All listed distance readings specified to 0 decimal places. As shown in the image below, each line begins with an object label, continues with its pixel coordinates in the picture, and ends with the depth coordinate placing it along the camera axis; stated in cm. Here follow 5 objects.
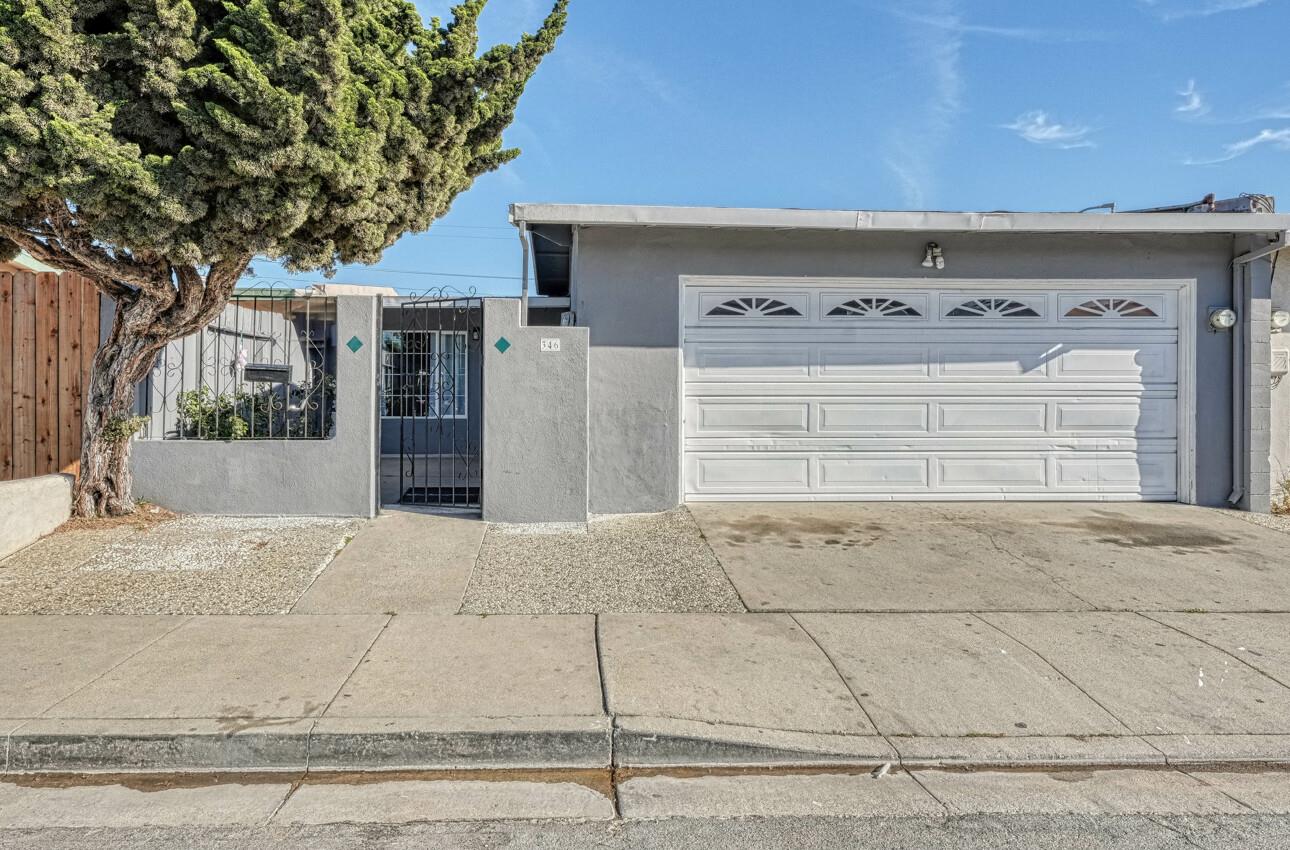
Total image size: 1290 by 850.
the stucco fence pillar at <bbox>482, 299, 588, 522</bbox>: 700
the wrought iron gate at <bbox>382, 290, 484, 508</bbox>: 753
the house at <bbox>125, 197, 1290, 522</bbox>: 761
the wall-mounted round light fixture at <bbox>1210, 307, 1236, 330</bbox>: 801
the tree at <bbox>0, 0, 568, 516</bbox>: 484
